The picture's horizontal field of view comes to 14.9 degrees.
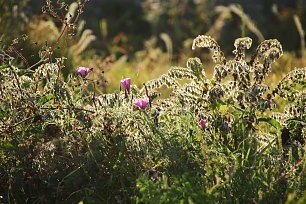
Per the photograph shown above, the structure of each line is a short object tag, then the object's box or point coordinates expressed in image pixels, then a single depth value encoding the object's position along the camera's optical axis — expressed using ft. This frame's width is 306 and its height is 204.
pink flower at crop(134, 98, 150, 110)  15.81
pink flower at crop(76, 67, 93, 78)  17.39
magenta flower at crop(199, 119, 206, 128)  15.91
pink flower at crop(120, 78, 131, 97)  16.90
